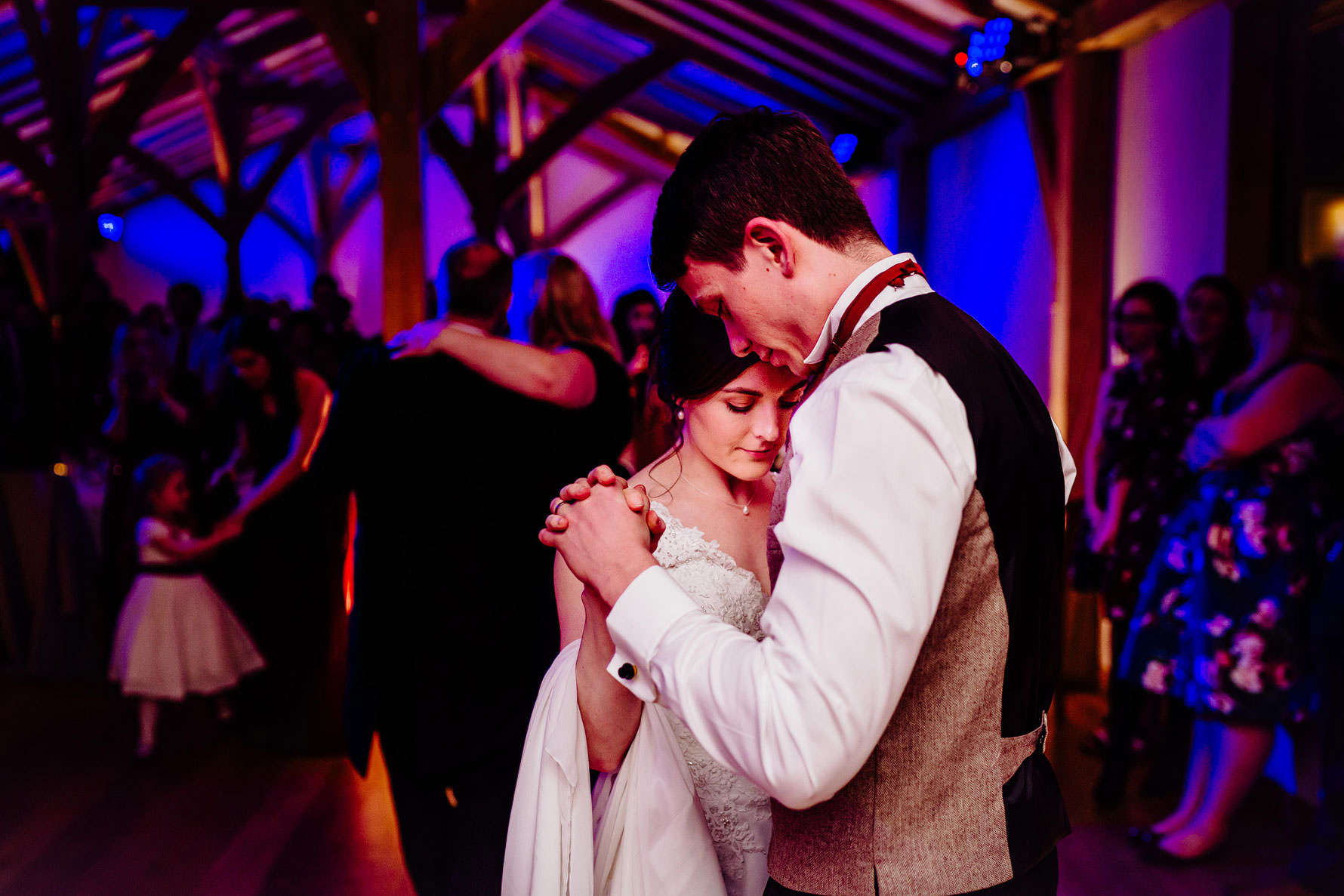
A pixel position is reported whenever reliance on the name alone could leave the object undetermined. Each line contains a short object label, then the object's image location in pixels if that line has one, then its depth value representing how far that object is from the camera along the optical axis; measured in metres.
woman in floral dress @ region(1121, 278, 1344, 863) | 2.47
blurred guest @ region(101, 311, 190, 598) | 4.02
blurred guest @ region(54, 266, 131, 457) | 4.54
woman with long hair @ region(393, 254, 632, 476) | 2.11
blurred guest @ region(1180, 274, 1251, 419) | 3.01
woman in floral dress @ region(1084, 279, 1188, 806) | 3.05
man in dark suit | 2.12
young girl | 3.44
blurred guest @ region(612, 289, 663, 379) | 3.91
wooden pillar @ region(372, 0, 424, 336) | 3.72
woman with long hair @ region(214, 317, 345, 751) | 3.42
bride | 1.13
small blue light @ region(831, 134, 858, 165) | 4.54
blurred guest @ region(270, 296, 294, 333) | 5.16
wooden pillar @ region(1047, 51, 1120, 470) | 4.65
